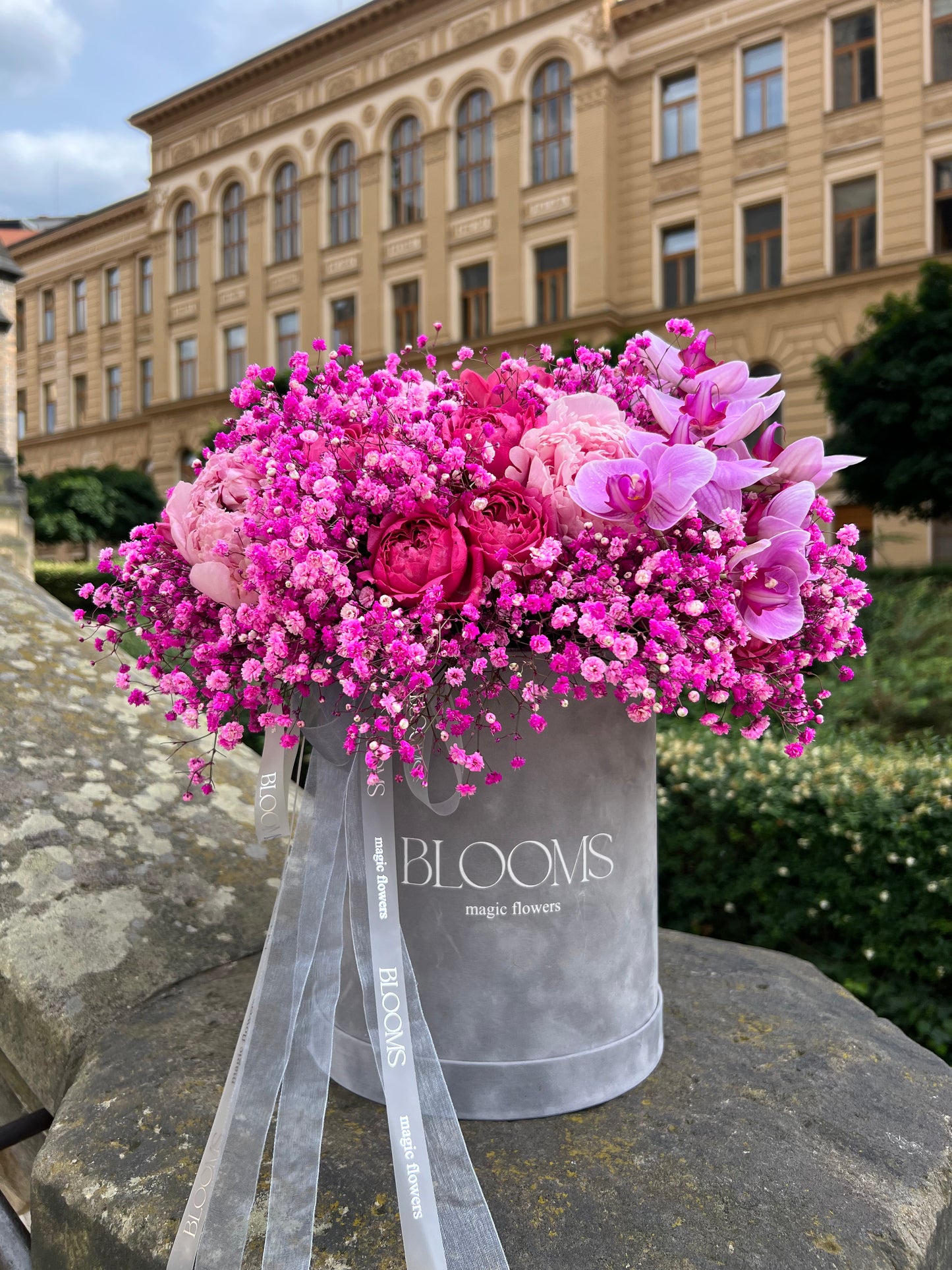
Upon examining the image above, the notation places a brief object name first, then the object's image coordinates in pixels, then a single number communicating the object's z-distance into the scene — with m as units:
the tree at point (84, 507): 19.73
